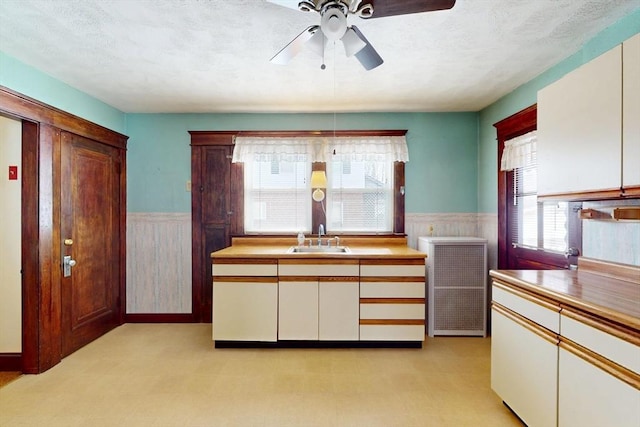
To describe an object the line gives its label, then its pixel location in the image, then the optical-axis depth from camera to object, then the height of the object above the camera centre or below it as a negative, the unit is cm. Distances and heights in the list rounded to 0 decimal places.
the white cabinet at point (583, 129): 168 +47
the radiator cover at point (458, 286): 348 -77
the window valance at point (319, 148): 385 +74
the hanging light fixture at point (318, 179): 348 +35
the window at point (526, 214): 268 -1
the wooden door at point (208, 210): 392 +3
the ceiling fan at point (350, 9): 153 +96
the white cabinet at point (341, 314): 315 -96
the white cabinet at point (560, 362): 130 -71
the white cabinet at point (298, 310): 316 -92
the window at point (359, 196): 394 +19
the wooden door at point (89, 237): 305 -25
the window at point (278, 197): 395 +18
